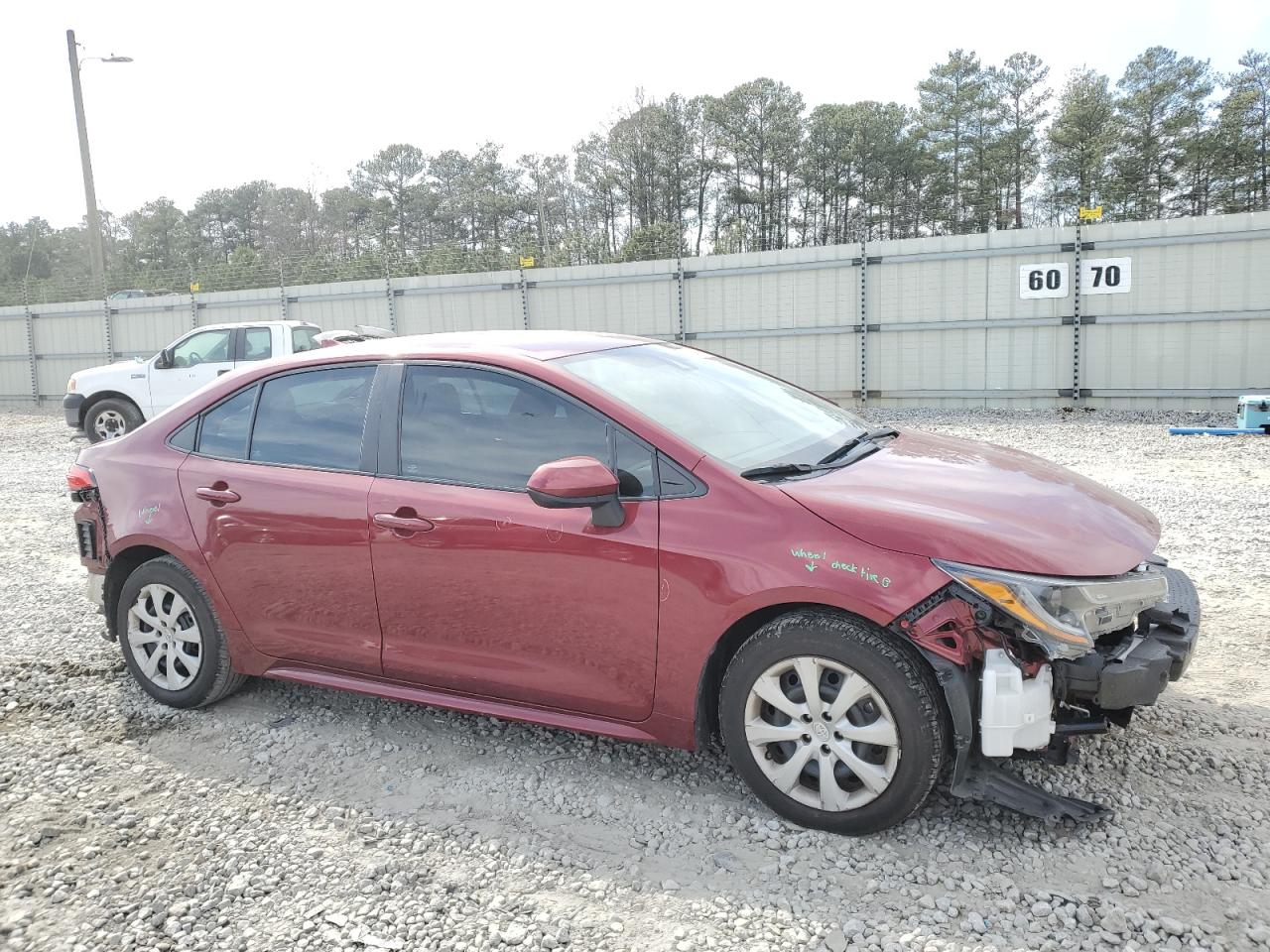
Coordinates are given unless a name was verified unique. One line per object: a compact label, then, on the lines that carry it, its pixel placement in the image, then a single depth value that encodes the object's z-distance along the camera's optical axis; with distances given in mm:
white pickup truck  13305
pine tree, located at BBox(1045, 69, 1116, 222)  39938
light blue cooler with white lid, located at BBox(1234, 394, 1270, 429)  10688
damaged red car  2701
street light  22047
